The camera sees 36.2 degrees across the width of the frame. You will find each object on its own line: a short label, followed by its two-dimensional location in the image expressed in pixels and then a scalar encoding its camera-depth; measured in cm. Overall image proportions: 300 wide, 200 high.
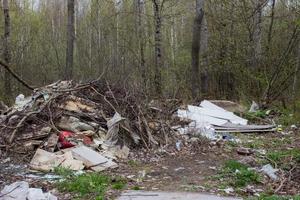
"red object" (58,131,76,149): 747
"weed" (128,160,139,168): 726
